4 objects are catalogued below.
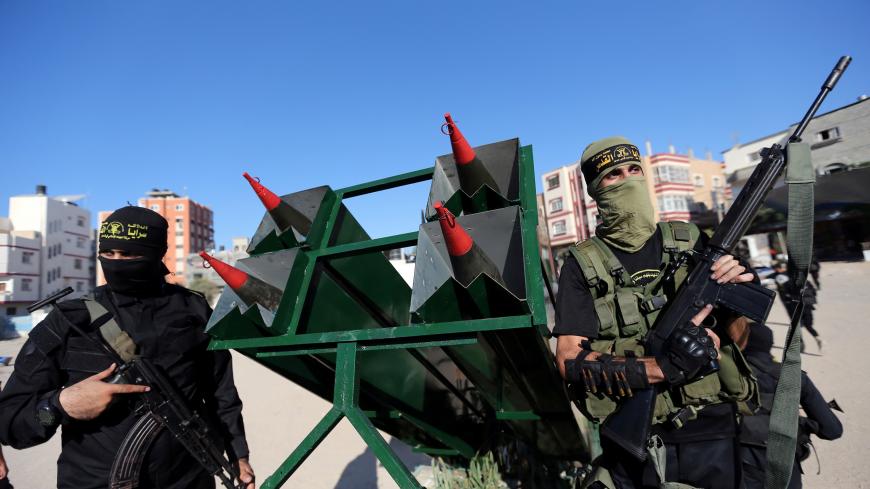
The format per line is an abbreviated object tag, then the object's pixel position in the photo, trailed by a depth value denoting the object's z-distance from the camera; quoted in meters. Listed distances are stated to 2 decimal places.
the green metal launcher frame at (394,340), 1.84
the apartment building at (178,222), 64.38
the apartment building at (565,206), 39.81
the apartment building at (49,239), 43.66
